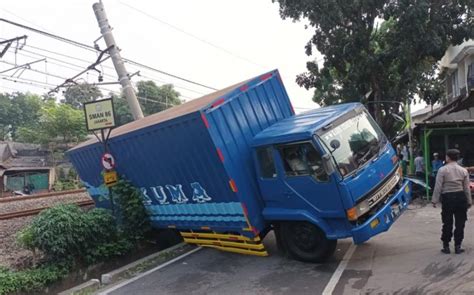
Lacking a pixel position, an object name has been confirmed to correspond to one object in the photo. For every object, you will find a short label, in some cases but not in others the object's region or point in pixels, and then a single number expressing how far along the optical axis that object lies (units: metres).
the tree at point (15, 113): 63.56
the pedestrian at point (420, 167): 14.95
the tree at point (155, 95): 53.72
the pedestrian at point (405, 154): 19.71
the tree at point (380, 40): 16.06
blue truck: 6.64
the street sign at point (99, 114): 9.14
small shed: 33.44
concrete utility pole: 15.18
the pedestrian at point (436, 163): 14.41
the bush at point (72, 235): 7.78
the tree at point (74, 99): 65.31
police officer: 6.82
